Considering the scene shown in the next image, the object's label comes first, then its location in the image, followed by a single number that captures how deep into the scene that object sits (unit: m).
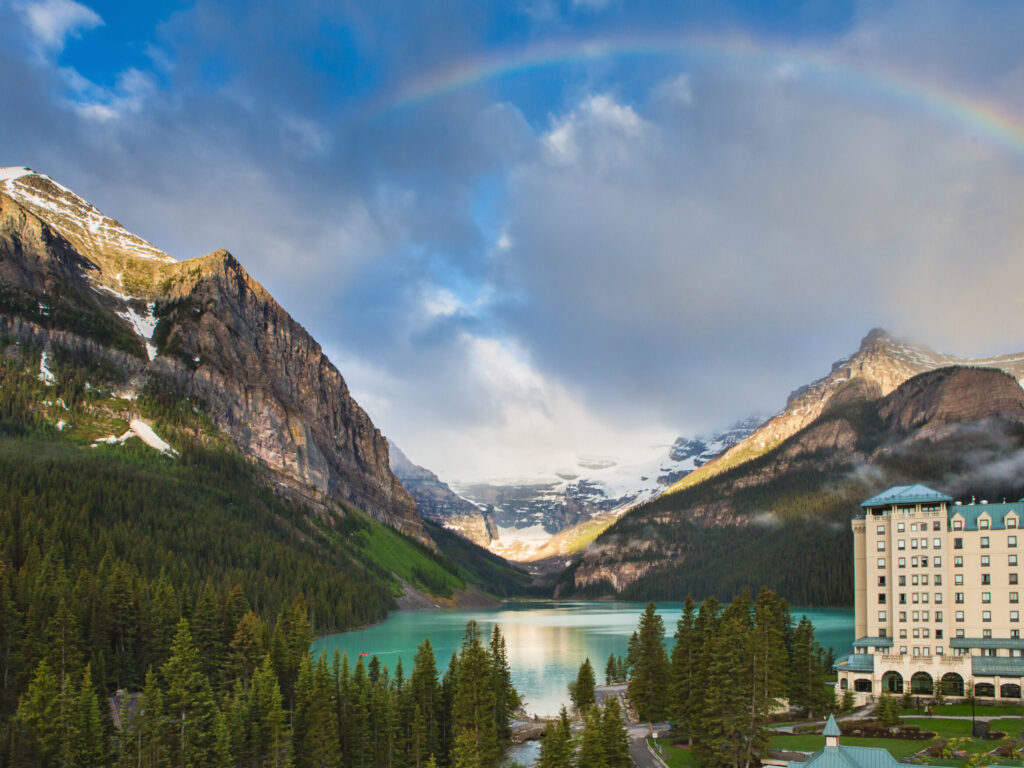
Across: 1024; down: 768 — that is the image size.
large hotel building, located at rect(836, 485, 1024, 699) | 94.44
